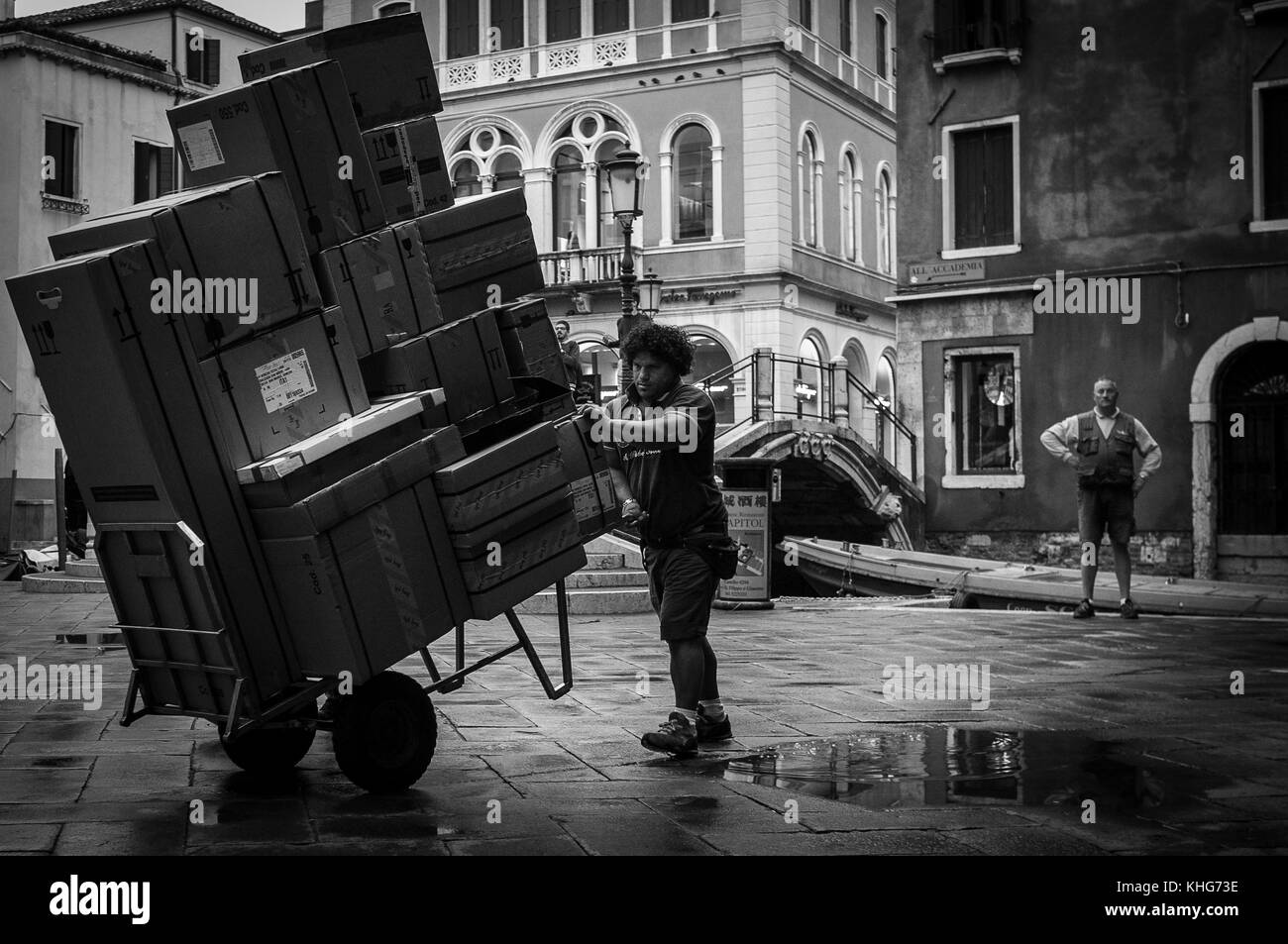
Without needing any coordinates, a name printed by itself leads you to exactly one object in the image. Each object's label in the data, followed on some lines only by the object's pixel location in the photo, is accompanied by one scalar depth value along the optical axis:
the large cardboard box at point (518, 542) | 5.99
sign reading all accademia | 25.73
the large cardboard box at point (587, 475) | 6.82
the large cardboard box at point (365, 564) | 5.59
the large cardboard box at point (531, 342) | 6.64
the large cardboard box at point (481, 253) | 6.57
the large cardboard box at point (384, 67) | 6.65
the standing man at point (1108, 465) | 13.59
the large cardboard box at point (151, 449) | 5.40
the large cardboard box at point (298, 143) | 5.97
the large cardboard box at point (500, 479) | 5.93
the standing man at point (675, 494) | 6.84
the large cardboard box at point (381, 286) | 6.07
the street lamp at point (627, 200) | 18.97
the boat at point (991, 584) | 15.04
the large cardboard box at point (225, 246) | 5.50
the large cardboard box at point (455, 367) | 6.18
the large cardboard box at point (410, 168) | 6.57
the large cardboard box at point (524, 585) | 6.02
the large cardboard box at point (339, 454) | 5.53
